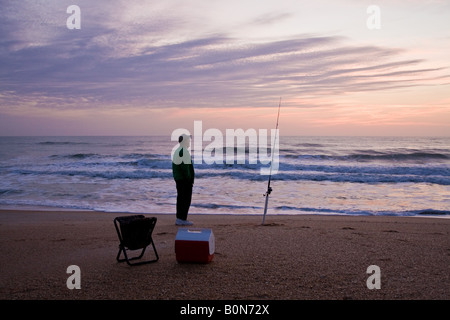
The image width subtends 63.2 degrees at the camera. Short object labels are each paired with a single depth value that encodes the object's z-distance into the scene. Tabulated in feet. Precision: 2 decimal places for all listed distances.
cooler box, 14.98
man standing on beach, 23.15
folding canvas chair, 14.29
